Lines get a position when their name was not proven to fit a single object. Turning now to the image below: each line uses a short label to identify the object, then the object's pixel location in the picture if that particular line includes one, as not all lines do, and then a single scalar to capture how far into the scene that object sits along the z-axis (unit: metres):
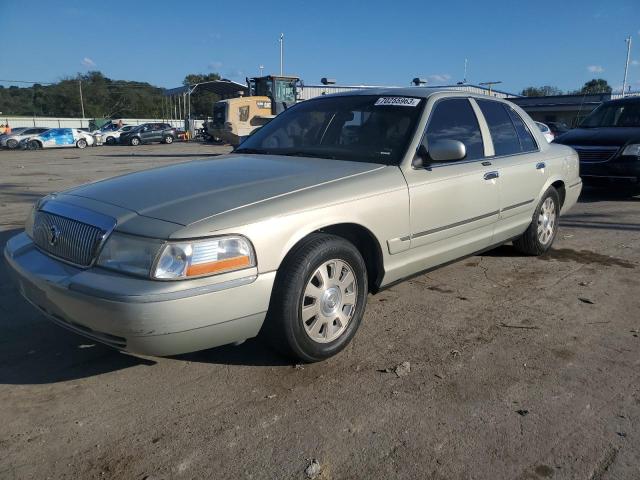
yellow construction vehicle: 26.67
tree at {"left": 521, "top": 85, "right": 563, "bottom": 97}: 85.84
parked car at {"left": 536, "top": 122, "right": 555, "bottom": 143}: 17.97
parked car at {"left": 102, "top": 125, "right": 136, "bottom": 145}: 38.56
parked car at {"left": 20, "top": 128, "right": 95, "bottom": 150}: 32.94
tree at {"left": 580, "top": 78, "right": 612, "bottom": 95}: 82.62
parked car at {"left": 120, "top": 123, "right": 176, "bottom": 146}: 37.22
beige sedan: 2.57
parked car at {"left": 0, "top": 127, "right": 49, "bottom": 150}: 32.81
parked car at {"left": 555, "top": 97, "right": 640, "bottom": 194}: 8.56
